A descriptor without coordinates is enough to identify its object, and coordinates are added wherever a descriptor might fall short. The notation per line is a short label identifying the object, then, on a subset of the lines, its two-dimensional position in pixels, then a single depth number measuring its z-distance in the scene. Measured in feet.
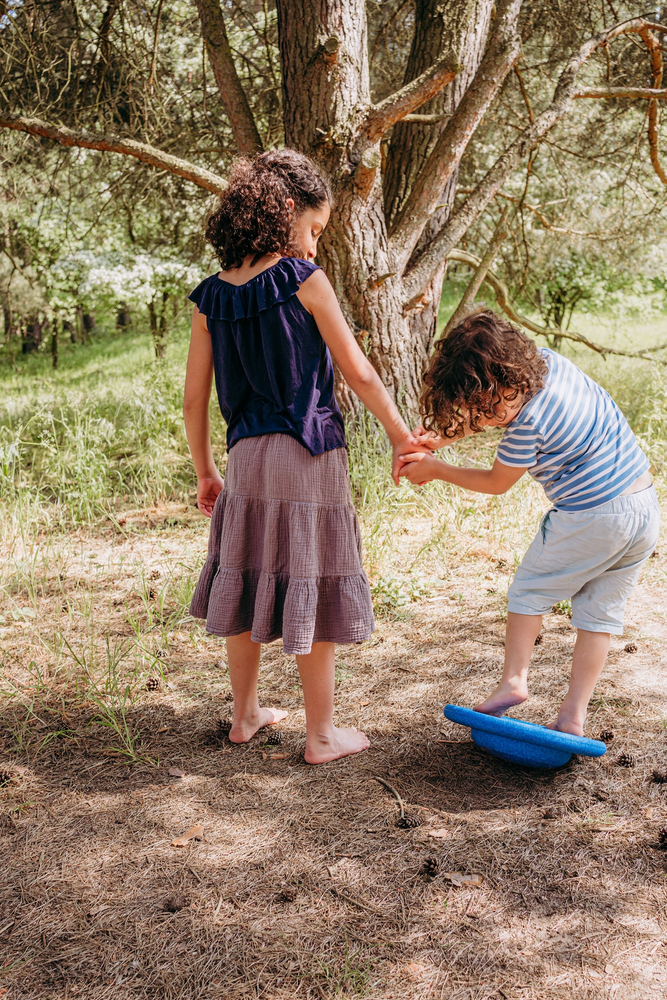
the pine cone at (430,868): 6.04
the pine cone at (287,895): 5.84
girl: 6.51
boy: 6.73
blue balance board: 6.64
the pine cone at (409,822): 6.59
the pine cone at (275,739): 8.00
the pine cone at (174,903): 5.81
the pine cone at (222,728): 8.18
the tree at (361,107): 12.87
